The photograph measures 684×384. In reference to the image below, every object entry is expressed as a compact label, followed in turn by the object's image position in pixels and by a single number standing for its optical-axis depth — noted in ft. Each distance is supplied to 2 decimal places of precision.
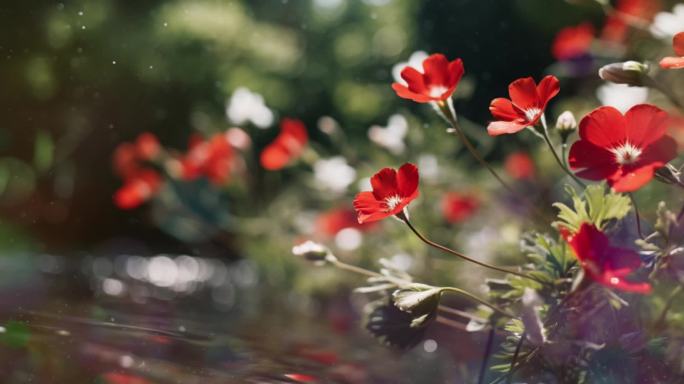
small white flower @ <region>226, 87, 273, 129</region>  4.89
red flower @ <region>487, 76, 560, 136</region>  2.04
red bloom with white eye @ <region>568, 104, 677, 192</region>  1.88
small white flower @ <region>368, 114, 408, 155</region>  4.08
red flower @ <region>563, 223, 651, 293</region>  1.79
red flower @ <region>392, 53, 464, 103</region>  2.27
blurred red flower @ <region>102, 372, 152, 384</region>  2.24
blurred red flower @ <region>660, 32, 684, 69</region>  1.99
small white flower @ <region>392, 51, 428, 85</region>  3.40
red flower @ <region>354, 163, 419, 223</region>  2.08
